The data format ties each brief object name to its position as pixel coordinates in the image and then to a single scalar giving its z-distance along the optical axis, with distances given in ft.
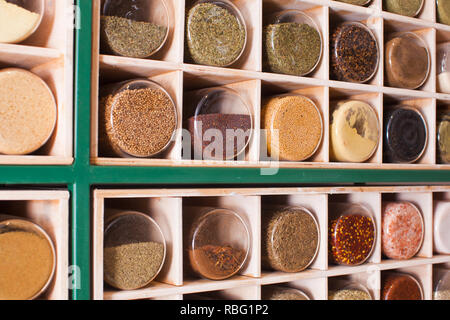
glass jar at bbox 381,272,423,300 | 2.63
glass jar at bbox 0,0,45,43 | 1.93
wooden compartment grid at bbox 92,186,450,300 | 2.08
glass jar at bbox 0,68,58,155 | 1.92
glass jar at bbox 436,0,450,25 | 2.78
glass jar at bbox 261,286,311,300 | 2.40
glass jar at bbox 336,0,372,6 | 2.55
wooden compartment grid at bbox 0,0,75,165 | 1.94
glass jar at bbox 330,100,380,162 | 2.50
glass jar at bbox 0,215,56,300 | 1.90
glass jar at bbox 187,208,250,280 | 2.21
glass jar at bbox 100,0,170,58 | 2.09
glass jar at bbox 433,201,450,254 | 2.77
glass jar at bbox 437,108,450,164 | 2.79
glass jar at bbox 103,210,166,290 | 2.07
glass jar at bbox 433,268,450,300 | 2.77
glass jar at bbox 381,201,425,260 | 2.62
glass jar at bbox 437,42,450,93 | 2.81
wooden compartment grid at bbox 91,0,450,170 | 2.12
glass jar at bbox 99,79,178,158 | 2.09
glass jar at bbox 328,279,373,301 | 2.51
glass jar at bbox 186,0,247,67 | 2.22
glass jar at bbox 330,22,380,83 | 2.50
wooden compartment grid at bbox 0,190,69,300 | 1.92
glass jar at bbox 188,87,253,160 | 2.23
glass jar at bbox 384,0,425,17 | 2.65
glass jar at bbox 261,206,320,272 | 2.35
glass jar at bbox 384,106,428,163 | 2.64
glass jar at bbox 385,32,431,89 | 2.64
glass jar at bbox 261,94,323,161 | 2.37
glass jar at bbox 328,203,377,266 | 2.49
